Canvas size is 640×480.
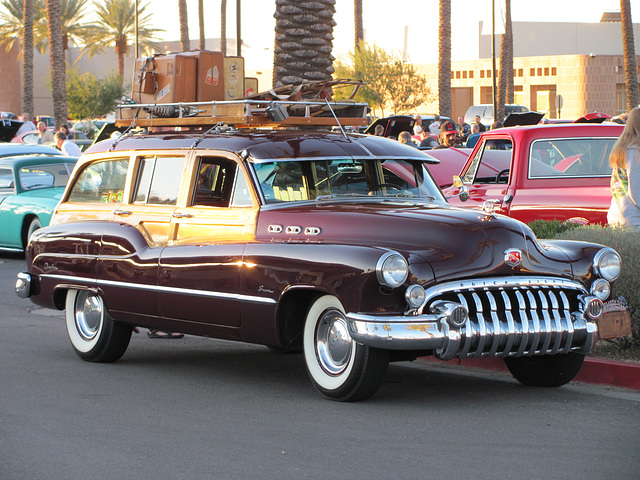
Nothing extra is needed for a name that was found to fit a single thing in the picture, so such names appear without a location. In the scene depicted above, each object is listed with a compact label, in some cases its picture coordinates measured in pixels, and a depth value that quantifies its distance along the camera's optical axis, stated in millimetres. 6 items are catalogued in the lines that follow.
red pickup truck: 15669
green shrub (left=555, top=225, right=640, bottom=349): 11799
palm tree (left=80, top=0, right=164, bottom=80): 98396
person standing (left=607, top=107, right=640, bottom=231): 13195
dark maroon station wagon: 9625
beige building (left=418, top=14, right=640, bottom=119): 112627
